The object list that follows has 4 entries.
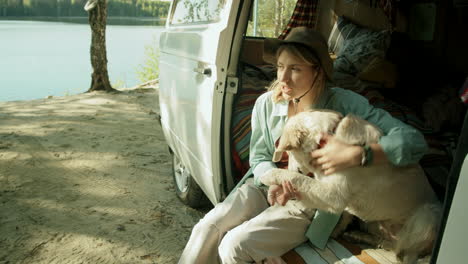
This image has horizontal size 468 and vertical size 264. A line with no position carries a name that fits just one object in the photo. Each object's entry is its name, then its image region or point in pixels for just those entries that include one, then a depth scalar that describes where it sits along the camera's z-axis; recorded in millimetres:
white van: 1263
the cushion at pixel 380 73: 4789
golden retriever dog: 1851
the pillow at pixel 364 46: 4762
